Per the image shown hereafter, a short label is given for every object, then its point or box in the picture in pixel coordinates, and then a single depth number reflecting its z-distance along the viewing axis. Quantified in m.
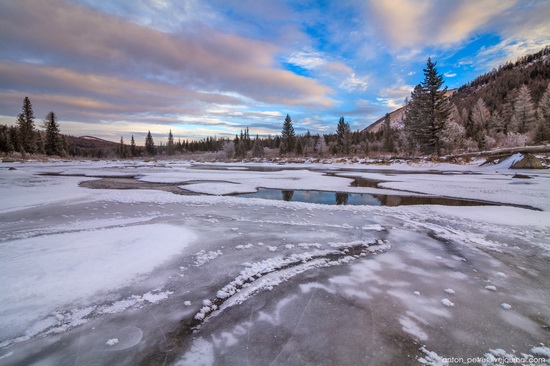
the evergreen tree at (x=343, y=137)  64.19
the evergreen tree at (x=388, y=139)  59.97
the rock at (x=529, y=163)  19.94
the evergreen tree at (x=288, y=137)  80.69
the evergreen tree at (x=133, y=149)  121.44
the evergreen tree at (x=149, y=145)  123.38
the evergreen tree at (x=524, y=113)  46.66
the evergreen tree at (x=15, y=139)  55.91
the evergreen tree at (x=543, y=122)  33.60
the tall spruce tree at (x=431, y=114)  33.41
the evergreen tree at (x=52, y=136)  62.22
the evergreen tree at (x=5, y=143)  53.19
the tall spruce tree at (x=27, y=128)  56.91
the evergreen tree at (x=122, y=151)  117.71
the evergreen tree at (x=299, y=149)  76.38
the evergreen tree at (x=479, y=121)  52.00
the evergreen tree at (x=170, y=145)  122.88
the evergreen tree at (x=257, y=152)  80.88
